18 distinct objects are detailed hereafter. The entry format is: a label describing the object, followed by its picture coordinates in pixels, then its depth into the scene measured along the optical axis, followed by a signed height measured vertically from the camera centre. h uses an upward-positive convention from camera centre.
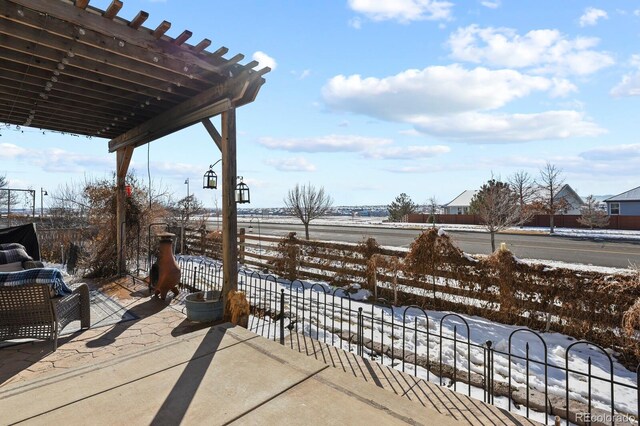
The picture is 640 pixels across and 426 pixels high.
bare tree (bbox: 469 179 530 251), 14.02 +0.17
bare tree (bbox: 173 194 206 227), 17.31 +0.40
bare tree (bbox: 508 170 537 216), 27.27 +2.32
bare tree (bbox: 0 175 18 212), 15.32 +1.33
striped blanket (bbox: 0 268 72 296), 3.25 -0.59
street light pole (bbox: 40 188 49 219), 12.41 +0.74
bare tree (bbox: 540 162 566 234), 24.61 +2.29
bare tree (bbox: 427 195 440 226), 28.56 +1.20
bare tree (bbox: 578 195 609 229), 24.50 -0.43
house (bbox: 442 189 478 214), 43.05 +1.23
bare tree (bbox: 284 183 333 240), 20.27 +0.87
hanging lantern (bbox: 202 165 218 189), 5.87 +0.62
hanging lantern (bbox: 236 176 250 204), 4.99 +0.34
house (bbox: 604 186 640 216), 28.64 +0.74
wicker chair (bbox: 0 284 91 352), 3.29 -0.96
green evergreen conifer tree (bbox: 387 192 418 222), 31.06 +0.63
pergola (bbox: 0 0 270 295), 3.28 +1.78
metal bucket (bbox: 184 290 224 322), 4.24 -1.18
